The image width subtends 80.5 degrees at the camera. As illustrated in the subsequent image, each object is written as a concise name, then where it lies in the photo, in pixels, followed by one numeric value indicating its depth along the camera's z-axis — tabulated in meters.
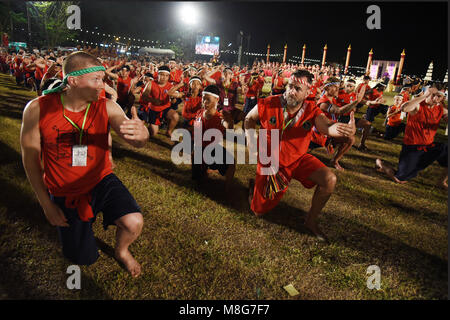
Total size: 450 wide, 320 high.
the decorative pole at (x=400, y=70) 25.80
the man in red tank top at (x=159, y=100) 7.62
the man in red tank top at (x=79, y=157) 2.33
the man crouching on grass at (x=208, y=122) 5.07
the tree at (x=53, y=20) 35.00
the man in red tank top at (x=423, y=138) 5.43
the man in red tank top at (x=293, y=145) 3.59
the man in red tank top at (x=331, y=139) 6.06
